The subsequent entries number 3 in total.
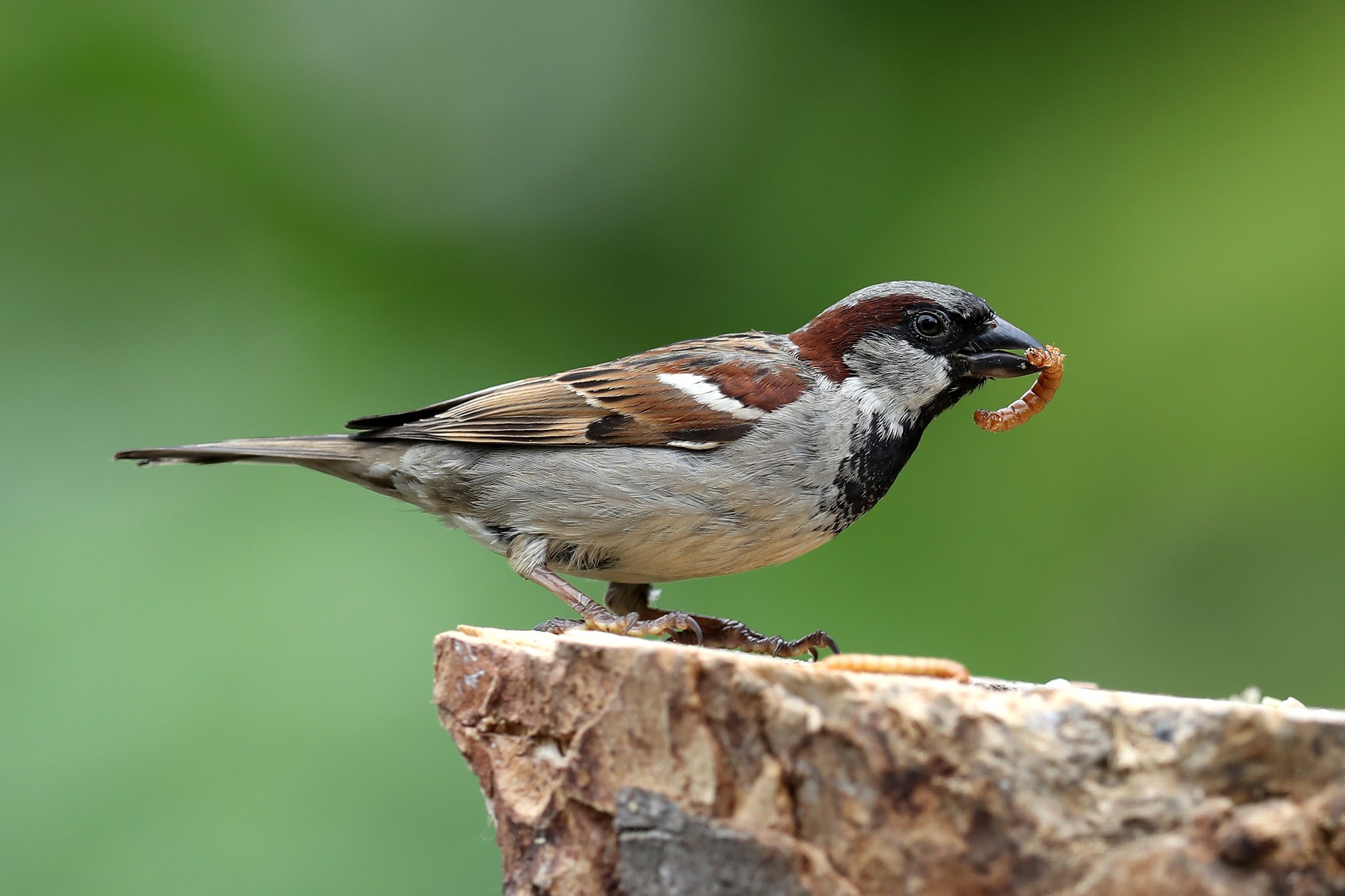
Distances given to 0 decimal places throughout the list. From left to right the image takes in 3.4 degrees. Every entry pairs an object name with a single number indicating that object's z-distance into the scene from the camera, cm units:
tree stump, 334
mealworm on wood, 352
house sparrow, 359
